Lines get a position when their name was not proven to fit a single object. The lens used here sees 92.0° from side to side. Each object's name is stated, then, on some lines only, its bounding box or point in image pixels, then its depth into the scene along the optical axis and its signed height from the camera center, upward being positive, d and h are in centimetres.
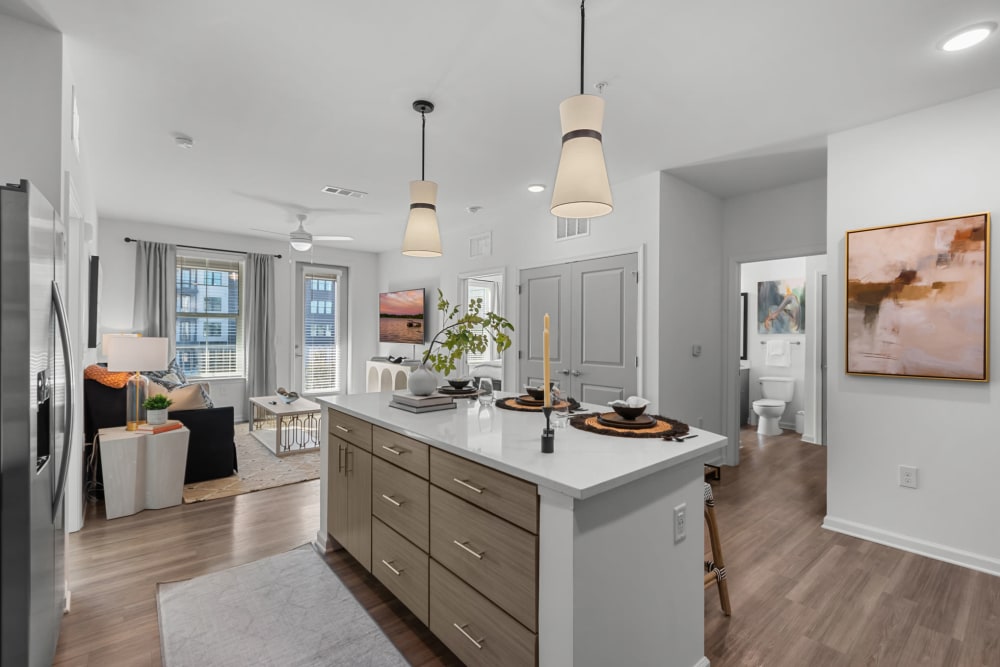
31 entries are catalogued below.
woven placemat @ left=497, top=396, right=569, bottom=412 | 232 -34
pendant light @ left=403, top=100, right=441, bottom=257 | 253 +59
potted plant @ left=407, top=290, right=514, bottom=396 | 227 -5
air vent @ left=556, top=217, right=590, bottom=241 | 443 +102
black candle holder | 156 -33
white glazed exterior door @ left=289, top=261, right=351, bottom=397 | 716 +18
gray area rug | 188 -124
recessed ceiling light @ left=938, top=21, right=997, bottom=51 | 203 +132
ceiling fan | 514 +102
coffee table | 471 -111
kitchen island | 133 -65
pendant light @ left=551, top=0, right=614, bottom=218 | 161 +60
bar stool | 211 -101
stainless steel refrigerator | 124 -25
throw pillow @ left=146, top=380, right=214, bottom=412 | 386 -49
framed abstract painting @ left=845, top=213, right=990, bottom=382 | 259 +23
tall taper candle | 159 -13
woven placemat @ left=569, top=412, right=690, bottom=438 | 178 -35
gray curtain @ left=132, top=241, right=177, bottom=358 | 584 +56
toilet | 584 -78
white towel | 621 -20
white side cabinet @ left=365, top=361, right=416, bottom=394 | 660 -57
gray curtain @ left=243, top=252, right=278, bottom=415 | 659 +13
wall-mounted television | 680 +28
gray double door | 409 +12
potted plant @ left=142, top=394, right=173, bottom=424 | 347 -54
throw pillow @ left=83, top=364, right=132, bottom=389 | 362 -33
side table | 321 -93
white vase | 237 -23
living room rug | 371 -119
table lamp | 361 -18
